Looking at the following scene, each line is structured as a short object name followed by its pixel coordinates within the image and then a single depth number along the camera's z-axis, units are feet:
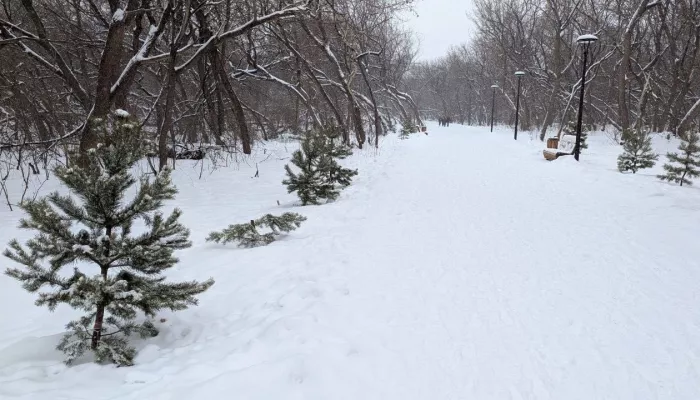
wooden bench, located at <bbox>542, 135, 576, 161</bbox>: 51.52
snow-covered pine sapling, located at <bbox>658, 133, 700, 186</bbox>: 31.91
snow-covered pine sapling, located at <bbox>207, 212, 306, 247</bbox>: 19.93
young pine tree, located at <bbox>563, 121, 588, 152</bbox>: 59.57
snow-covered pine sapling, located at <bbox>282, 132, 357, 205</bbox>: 28.09
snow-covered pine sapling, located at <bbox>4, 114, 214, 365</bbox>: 9.62
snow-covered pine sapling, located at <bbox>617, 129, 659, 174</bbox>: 40.63
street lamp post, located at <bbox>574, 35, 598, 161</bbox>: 42.80
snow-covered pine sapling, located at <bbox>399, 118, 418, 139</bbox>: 98.73
